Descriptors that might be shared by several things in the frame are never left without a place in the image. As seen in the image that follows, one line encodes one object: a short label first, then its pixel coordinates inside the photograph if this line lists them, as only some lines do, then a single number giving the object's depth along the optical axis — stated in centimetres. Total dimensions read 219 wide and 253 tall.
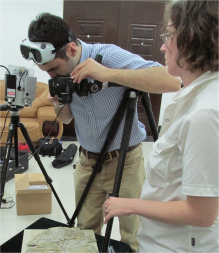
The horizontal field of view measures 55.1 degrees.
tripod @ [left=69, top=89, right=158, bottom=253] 82
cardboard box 188
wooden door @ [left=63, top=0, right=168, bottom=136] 356
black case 245
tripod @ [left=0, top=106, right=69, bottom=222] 120
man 94
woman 46
